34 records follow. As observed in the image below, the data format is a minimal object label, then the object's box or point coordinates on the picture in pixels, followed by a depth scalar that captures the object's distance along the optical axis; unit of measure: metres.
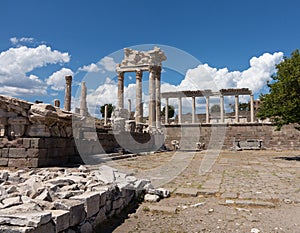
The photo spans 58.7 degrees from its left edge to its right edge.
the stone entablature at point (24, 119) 7.62
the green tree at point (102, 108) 59.91
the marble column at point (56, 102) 25.94
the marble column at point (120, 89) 27.44
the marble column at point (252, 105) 34.24
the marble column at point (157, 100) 26.09
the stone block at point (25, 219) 2.60
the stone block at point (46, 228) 2.62
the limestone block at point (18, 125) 7.66
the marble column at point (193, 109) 37.24
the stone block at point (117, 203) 4.40
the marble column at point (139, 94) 26.02
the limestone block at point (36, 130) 7.64
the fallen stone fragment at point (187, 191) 5.65
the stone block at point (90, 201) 3.54
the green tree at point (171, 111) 65.19
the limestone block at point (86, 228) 3.36
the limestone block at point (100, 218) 3.77
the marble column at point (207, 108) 36.73
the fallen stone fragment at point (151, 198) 5.15
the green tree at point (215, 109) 55.60
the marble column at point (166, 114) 40.01
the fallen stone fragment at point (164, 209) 4.49
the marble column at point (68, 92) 26.02
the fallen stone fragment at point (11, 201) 3.03
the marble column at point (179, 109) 38.28
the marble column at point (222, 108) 35.97
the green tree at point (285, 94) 13.61
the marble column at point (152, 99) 24.84
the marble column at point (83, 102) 22.28
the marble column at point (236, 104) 36.19
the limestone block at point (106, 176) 4.88
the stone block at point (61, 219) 2.88
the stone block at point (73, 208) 3.17
